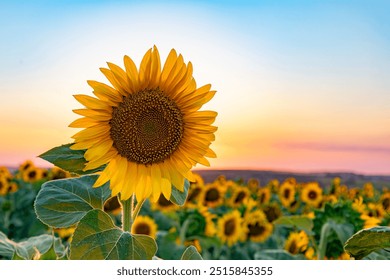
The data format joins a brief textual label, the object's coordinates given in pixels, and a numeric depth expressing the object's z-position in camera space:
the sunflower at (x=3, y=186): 4.58
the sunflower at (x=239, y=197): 3.73
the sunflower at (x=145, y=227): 2.52
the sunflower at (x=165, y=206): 3.01
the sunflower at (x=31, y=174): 4.51
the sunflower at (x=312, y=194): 3.82
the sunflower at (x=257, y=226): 3.05
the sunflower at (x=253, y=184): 4.39
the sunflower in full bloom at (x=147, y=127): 0.76
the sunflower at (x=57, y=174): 3.55
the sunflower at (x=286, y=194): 4.11
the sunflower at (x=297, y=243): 2.04
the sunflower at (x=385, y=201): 3.32
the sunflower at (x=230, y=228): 3.01
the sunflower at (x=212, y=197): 3.57
